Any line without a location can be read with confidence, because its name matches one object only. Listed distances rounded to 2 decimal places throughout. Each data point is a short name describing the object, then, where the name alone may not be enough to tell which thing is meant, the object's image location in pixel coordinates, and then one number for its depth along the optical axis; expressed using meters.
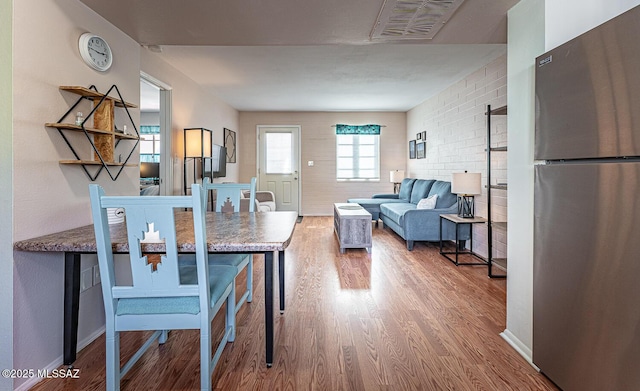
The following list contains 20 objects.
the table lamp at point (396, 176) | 7.16
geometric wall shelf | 1.91
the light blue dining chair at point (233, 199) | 2.75
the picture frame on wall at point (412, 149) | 7.03
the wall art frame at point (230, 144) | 6.55
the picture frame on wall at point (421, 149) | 6.45
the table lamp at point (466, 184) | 3.89
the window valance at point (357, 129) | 7.54
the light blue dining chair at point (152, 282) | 1.38
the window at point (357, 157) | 7.71
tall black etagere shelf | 3.20
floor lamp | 4.43
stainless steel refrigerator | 1.24
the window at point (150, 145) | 7.88
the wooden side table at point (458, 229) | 3.85
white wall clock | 2.01
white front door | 7.66
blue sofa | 4.60
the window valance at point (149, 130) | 7.83
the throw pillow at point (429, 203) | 4.79
